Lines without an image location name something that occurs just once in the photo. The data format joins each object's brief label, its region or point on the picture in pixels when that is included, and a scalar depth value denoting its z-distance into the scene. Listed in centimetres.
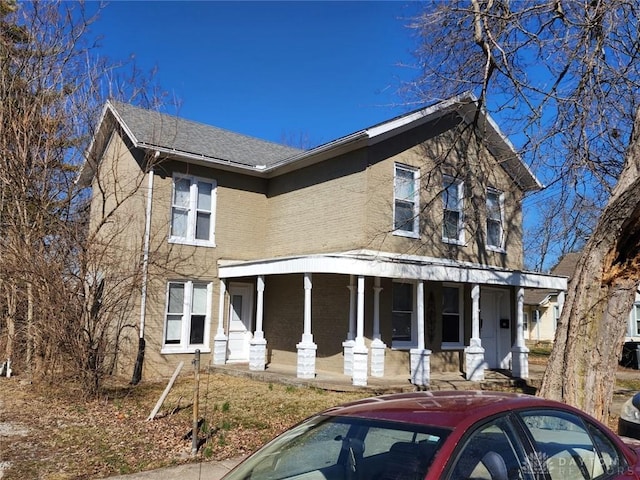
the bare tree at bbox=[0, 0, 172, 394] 1089
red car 291
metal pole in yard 710
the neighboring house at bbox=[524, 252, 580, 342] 3881
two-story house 1384
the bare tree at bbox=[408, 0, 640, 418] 739
